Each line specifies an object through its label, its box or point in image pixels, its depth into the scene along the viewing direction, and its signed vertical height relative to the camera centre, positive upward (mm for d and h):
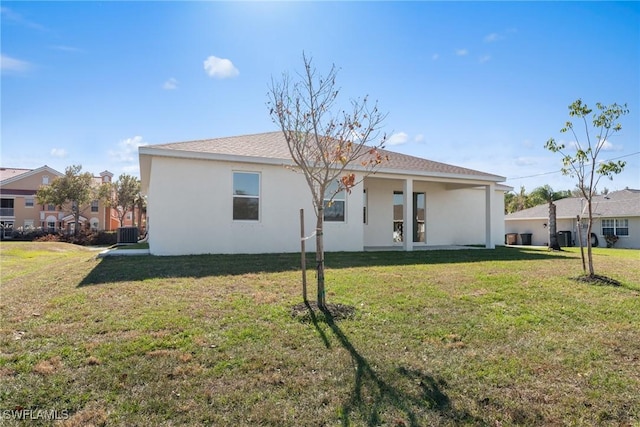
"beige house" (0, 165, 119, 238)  42875 +2648
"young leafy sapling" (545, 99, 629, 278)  7586 +1771
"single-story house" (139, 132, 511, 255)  10875 +986
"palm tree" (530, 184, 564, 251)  17469 +11
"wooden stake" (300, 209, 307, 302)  5520 -455
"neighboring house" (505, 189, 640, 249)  24594 +754
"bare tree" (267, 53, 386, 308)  5594 +1782
